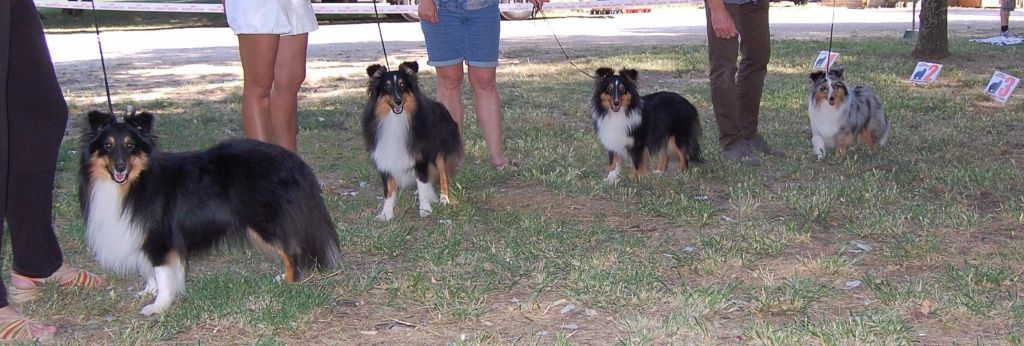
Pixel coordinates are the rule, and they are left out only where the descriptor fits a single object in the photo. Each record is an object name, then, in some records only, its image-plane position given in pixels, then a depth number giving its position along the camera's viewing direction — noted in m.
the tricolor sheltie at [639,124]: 6.90
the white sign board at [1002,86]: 9.95
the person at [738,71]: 7.19
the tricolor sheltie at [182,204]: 4.07
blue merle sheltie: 7.77
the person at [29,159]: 4.02
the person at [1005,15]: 17.91
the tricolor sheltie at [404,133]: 5.77
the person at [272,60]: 5.61
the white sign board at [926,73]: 11.59
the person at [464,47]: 6.51
